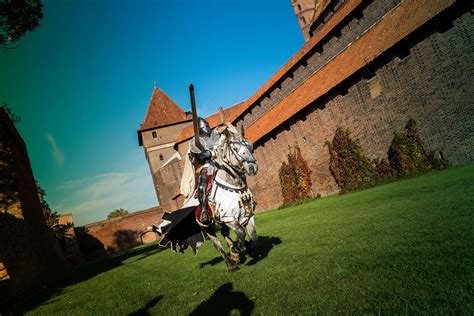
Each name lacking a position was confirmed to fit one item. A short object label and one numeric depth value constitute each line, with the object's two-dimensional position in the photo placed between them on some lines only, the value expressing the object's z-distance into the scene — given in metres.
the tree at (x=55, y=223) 24.14
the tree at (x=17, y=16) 9.78
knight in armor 5.43
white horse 5.04
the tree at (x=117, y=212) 104.16
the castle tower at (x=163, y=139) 42.03
